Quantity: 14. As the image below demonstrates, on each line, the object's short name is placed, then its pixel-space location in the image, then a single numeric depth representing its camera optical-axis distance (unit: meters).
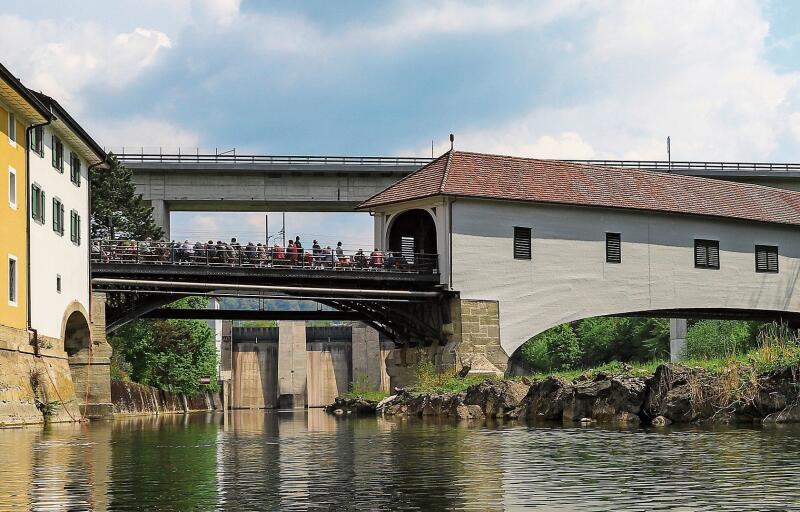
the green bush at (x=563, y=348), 105.62
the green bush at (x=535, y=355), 109.56
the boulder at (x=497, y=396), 41.78
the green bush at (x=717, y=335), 77.12
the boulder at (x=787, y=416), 30.48
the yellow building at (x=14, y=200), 36.47
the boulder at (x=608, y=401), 35.28
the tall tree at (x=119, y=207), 66.81
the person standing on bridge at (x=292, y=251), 50.94
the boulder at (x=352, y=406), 57.62
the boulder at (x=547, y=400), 38.12
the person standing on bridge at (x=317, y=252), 51.50
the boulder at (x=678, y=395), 32.88
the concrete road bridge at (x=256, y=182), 71.31
